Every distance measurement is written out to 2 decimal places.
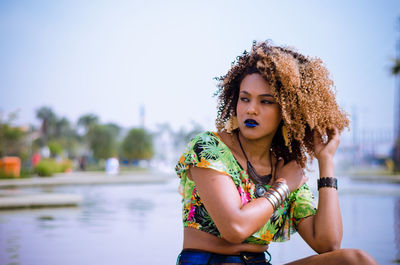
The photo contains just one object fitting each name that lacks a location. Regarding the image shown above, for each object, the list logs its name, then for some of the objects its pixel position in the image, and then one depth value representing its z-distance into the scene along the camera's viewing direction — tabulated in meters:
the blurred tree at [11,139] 42.54
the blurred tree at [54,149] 48.84
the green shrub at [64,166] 31.88
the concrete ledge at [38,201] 9.55
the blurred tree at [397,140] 32.94
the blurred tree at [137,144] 58.69
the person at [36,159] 28.34
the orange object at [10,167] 23.30
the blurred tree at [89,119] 94.03
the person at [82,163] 41.92
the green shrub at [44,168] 26.00
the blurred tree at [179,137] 94.55
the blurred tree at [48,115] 109.12
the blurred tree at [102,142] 67.00
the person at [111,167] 36.72
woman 1.97
